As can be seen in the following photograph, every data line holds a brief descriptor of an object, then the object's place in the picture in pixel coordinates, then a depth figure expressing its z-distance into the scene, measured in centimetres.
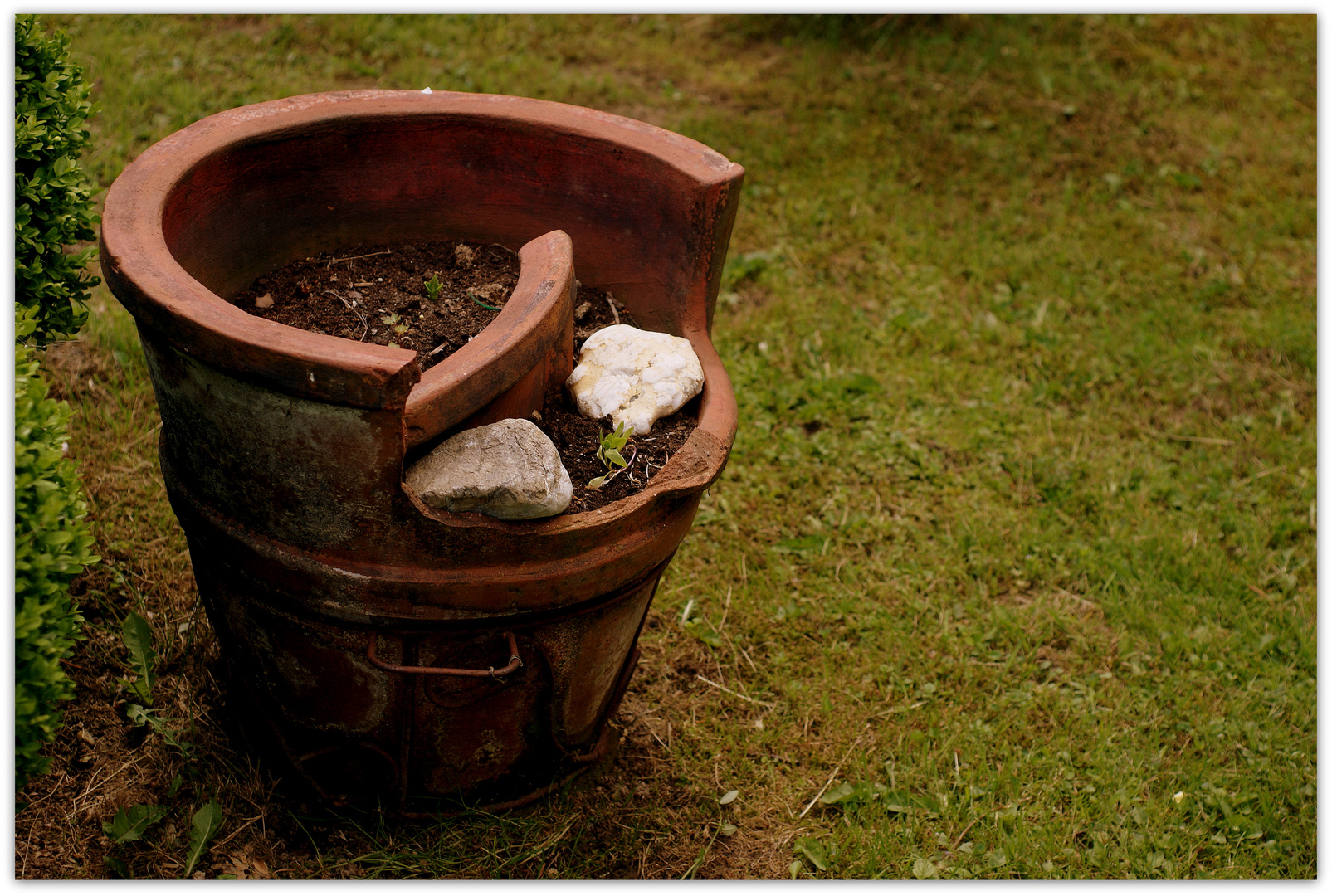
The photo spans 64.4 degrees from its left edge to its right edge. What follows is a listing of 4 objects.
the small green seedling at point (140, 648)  273
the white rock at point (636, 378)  236
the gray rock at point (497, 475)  193
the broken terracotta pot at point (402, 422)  191
